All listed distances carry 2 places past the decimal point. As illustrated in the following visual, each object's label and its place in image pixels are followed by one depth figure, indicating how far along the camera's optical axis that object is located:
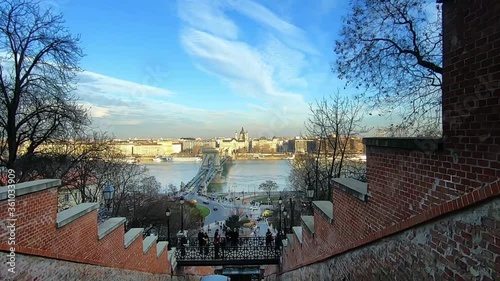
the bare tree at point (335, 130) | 18.45
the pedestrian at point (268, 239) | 17.76
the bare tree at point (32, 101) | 11.66
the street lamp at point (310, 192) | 15.03
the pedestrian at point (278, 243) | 17.45
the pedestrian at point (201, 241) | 16.94
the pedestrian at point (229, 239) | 18.32
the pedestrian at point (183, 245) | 16.76
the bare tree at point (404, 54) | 8.69
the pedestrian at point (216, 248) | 16.81
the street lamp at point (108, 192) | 11.79
